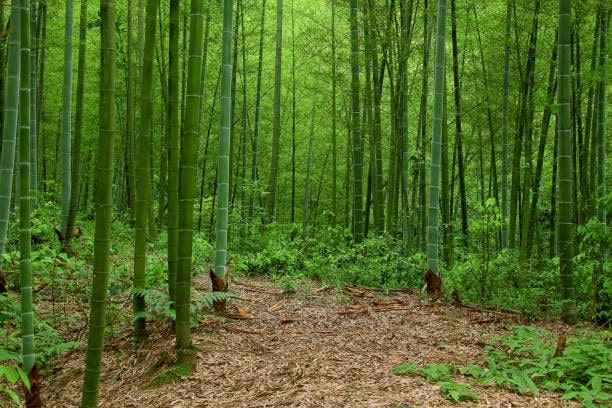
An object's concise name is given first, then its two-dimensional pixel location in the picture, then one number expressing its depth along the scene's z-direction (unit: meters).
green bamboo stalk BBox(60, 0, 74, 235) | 6.16
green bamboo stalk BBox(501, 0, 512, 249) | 6.23
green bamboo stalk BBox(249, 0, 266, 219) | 9.94
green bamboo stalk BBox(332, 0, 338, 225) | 7.75
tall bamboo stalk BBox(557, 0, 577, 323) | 4.23
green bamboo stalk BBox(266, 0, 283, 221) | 8.70
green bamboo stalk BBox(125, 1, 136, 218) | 6.69
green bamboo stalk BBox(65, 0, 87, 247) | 5.73
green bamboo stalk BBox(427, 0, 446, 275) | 5.08
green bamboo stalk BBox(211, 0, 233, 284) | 4.16
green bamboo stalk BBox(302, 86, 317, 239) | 13.38
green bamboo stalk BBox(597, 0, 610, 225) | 5.41
